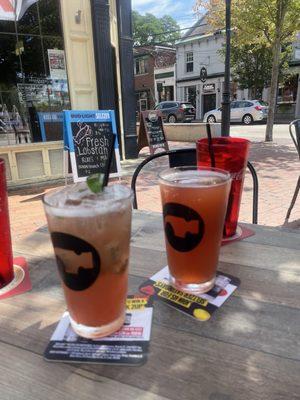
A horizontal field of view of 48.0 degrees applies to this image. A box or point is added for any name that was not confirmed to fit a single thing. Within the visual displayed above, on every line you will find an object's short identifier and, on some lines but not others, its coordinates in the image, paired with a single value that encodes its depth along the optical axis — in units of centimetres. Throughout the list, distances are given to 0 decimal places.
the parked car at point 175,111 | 1800
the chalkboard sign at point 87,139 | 409
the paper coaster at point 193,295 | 70
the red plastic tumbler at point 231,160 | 95
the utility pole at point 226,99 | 637
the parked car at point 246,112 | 1636
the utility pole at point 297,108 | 1950
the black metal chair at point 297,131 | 262
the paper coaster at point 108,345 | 58
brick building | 2761
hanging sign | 2353
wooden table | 52
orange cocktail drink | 58
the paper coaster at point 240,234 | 103
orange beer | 70
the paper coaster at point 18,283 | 82
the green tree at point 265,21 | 771
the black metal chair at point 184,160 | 175
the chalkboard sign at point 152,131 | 714
